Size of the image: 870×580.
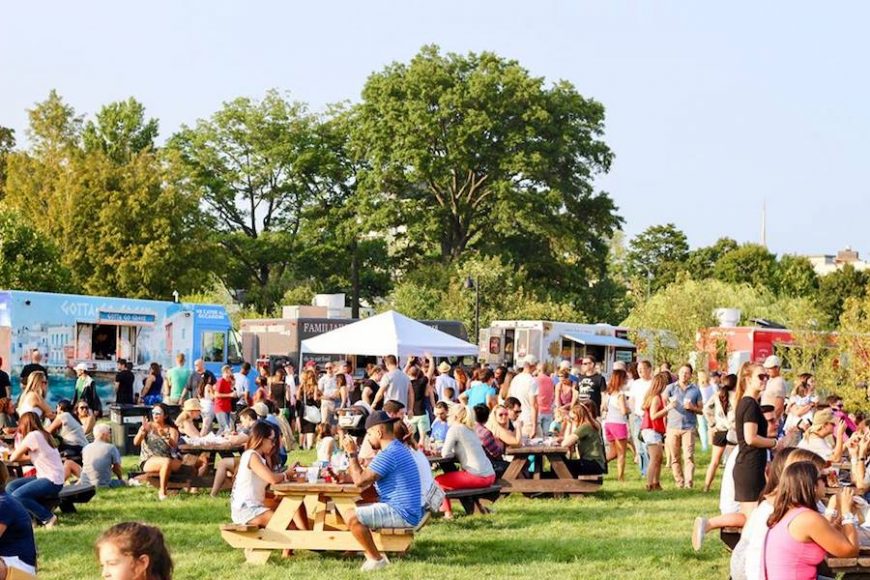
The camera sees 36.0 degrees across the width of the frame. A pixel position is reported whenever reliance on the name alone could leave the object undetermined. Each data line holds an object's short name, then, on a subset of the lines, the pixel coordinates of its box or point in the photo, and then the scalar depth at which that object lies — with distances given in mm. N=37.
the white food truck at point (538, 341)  39656
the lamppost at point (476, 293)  44594
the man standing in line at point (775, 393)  16391
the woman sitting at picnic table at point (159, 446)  15742
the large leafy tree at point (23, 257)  40281
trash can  20797
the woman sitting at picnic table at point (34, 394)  16094
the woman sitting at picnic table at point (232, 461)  15341
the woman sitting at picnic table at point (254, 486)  11109
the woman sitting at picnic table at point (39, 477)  12755
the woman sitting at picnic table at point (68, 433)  16672
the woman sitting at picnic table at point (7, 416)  17188
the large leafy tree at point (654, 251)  88812
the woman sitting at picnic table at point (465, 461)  13734
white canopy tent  23266
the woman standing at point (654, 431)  16375
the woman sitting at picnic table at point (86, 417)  19078
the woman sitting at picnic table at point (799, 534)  6543
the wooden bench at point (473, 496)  13434
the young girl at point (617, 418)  17234
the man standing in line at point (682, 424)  16547
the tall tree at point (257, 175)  58875
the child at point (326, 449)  14909
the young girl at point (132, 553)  4262
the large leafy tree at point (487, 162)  54062
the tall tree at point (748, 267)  81062
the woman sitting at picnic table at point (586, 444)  15781
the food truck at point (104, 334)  26062
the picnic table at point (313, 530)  10906
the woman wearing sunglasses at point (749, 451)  10906
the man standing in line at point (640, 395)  17750
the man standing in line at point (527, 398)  19703
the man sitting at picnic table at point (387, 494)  10688
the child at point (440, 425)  16688
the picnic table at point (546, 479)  15430
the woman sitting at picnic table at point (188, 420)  18109
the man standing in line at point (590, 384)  19203
